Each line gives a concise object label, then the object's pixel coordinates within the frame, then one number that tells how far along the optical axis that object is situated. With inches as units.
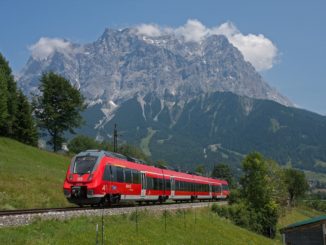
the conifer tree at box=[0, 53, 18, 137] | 2682.1
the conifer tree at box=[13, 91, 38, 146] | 2864.2
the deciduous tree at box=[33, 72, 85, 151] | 3316.9
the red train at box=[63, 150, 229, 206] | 1127.6
